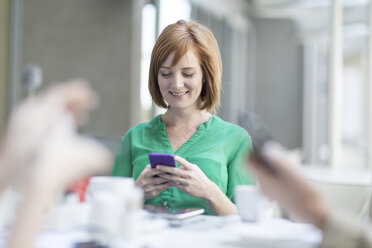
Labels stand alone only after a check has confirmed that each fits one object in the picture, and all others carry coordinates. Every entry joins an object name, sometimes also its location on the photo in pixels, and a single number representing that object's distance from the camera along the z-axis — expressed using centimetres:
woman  193
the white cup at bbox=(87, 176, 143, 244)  120
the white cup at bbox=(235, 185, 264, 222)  145
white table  121
